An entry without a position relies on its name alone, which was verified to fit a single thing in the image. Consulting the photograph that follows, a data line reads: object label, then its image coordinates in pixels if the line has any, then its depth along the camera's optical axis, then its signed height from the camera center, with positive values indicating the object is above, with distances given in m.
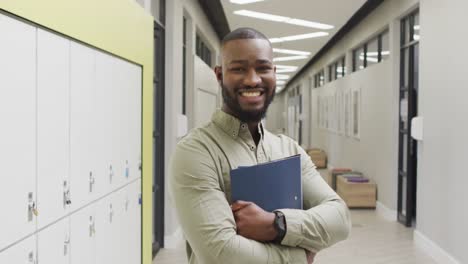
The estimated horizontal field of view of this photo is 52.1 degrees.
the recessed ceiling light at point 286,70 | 20.32 +2.22
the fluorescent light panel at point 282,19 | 8.51 +1.94
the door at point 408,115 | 7.11 +0.12
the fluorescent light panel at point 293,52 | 13.58 +2.07
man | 1.49 -0.21
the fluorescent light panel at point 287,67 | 18.92 +2.19
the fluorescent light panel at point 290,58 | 15.41 +2.10
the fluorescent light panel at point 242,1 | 7.46 +1.89
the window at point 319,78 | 16.65 +1.66
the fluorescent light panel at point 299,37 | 10.65 +1.97
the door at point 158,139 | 5.84 -0.22
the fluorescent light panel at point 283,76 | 23.05 +2.29
